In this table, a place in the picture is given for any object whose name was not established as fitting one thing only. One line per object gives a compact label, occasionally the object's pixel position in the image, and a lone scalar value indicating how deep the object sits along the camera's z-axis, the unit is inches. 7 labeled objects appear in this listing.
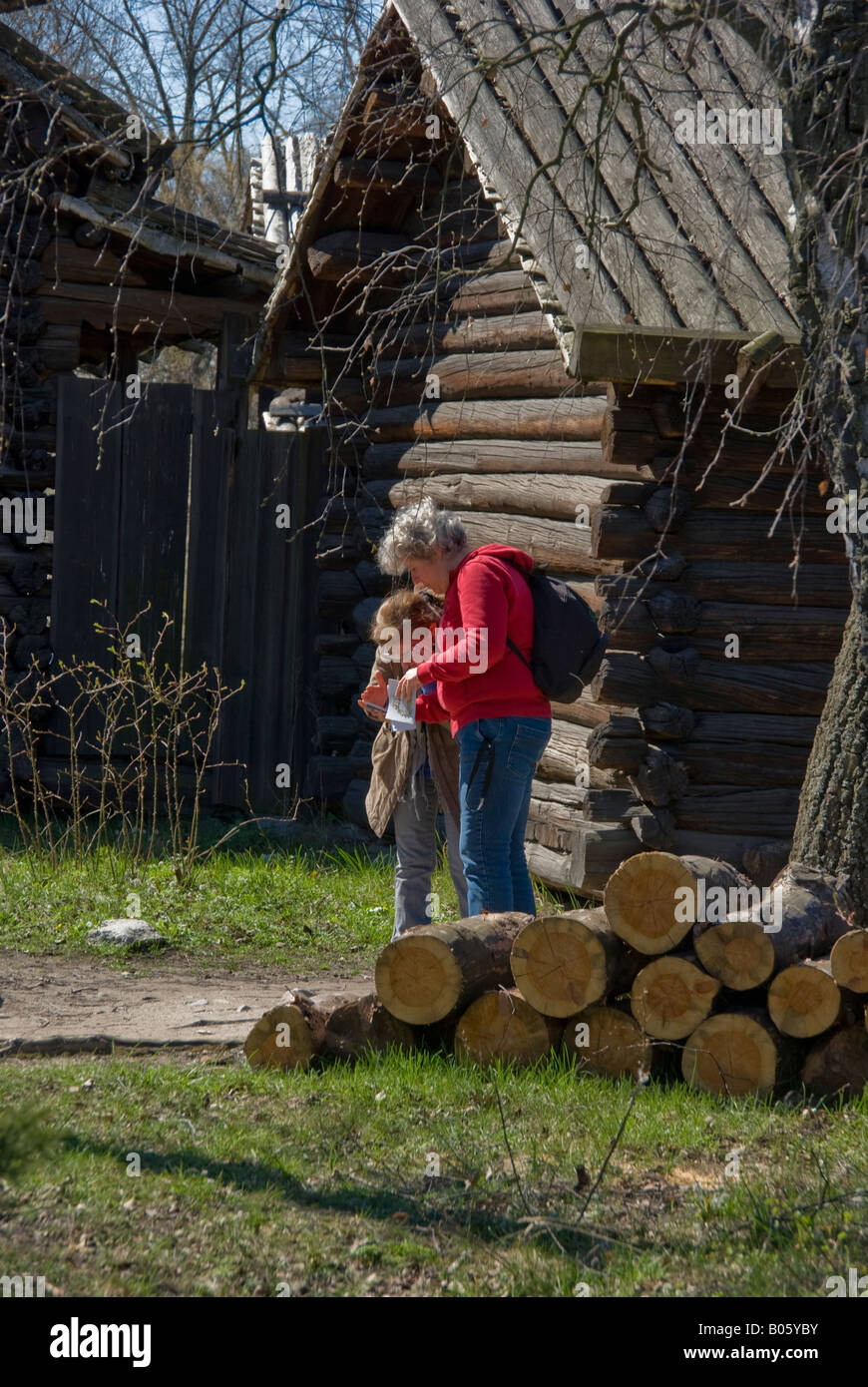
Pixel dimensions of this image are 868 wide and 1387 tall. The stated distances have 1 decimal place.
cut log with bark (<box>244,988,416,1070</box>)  361.1
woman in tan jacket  428.5
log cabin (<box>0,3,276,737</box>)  677.9
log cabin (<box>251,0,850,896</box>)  474.9
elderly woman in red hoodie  393.7
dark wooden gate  700.0
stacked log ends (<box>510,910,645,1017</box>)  349.7
